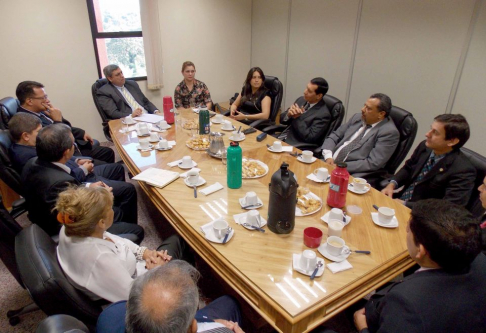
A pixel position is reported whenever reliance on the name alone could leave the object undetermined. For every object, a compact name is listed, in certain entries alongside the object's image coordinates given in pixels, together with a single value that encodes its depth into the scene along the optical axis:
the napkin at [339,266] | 1.25
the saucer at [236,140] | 2.58
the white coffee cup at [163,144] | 2.40
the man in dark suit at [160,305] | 0.84
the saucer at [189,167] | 2.09
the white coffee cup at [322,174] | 1.92
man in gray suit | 2.34
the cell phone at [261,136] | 2.59
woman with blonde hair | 1.28
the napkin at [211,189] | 1.80
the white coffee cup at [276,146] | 2.36
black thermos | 1.35
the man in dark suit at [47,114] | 2.69
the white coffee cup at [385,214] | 1.52
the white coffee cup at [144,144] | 2.42
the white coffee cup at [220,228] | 1.41
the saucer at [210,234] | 1.42
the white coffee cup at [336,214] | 1.52
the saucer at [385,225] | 1.51
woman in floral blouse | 3.93
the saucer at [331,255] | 1.30
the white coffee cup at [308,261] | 1.23
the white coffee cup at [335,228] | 1.40
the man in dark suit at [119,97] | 3.40
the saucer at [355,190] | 1.80
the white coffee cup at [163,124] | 2.87
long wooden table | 1.15
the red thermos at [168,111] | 2.93
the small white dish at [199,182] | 1.87
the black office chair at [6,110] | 2.47
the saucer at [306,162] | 2.18
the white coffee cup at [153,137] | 2.56
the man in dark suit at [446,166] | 1.83
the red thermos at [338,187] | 1.57
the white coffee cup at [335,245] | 1.30
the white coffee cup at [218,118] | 3.14
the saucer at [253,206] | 1.65
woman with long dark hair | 3.56
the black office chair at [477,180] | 1.75
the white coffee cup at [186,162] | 2.09
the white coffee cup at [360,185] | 1.82
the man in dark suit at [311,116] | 2.88
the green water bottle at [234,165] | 1.71
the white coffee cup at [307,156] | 2.18
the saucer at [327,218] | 1.53
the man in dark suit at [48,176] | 1.75
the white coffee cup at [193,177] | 1.88
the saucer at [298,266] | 1.23
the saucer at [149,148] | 2.41
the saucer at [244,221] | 1.52
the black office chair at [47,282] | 1.08
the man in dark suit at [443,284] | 0.96
